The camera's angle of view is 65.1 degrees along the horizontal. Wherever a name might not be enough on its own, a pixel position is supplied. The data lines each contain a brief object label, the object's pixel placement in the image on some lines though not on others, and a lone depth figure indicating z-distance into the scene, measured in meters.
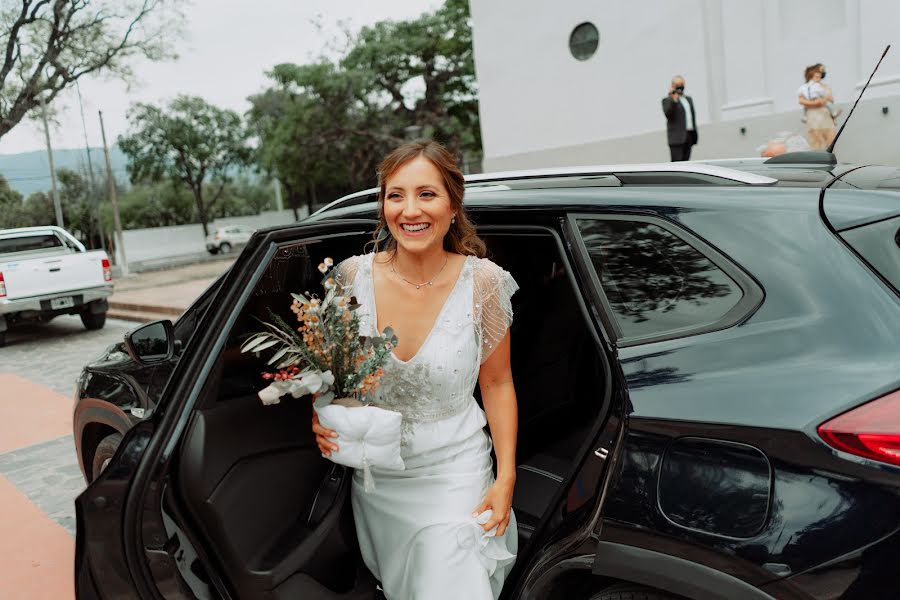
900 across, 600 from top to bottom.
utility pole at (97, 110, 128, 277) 24.25
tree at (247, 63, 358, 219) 28.00
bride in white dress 2.01
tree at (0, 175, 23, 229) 42.81
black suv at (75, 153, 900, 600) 1.34
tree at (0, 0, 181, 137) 22.05
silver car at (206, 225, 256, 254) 36.62
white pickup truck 10.59
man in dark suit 9.98
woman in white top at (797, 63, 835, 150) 9.42
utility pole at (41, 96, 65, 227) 24.95
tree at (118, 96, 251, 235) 41.47
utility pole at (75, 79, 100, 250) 43.94
